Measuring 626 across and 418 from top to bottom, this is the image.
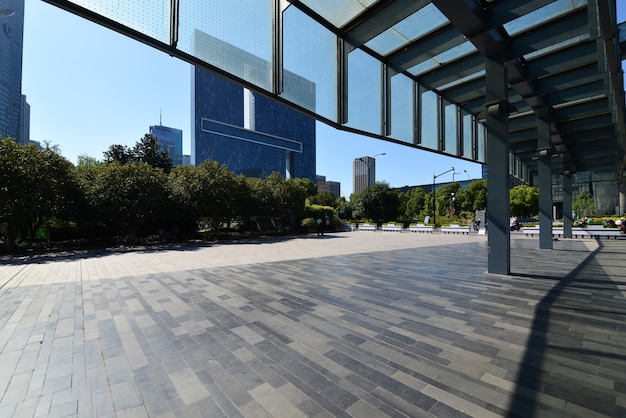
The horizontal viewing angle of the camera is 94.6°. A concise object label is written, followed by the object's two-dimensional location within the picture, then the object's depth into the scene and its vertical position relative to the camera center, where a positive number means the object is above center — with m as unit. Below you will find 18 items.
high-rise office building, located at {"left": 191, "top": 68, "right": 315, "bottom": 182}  107.31 +34.31
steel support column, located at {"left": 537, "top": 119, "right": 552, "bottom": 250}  11.56 +1.08
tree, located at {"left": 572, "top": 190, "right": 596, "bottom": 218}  59.16 +1.67
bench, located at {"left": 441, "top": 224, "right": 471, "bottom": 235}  27.42 -1.36
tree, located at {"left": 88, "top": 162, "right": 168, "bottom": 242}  17.75 +1.52
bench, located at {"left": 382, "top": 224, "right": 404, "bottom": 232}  33.56 -1.47
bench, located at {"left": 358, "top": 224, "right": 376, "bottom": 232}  36.88 -1.49
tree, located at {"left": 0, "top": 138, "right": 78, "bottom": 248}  13.96 +1.67
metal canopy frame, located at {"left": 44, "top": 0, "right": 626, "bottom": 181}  4.94 +3.89
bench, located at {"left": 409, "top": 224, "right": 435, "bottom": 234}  31.16 -1.41
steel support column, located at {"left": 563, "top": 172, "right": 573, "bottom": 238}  17.09 +0.91
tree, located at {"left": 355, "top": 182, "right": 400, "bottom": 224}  42.91 +1.83
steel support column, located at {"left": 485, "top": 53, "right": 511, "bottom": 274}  7.42 +1.16
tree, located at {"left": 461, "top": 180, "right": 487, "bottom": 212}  58.97 +4.08
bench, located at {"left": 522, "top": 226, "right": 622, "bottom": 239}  19.28 -1.25
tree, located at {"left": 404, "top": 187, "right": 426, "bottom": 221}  71.31 +3.05
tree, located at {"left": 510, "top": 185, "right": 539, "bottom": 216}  57.03 +2.89
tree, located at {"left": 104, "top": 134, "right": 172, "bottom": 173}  31.88 +7.21
